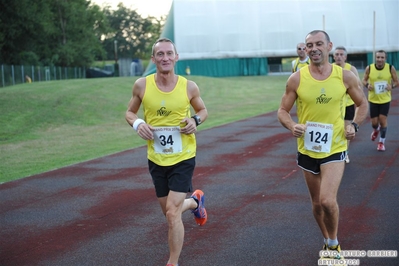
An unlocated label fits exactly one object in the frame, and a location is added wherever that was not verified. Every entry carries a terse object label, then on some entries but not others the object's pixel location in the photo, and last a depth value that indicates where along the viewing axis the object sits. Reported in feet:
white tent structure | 193.06
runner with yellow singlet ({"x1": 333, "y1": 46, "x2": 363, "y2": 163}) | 36.40
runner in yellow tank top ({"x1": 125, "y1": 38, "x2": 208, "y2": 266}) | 19.89
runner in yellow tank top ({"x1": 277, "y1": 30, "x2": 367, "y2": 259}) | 19.85
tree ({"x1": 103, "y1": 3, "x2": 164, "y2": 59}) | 380.78
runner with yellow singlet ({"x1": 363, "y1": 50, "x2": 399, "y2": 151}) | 44.14
